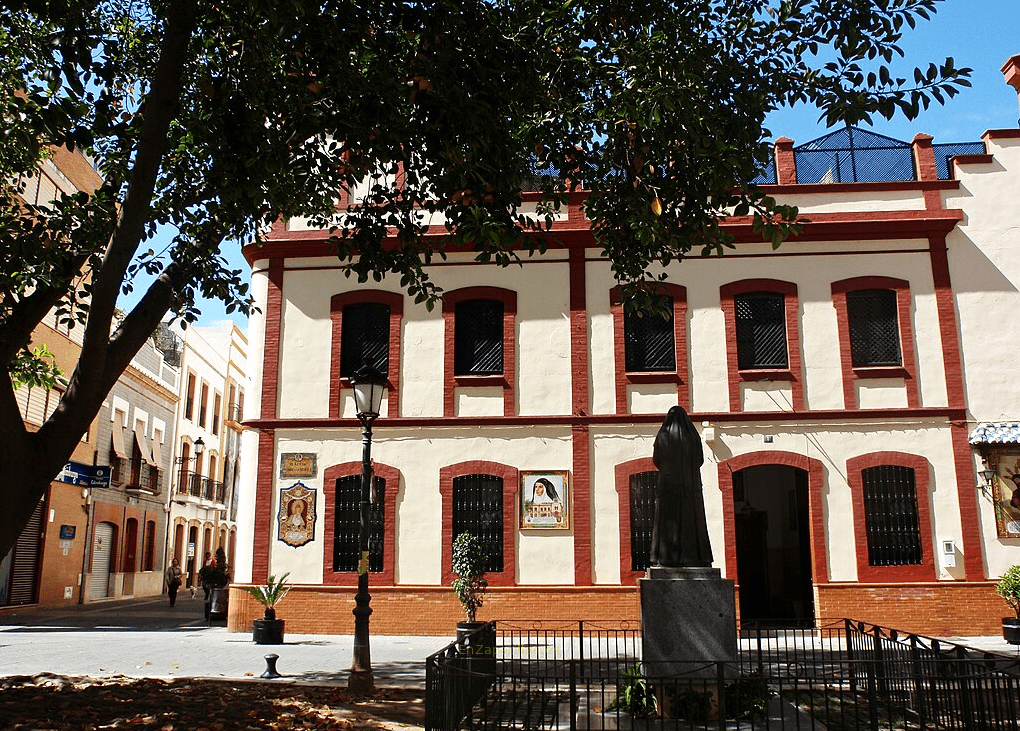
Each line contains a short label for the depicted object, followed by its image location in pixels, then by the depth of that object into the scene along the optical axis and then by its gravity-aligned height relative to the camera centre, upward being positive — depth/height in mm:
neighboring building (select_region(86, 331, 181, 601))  30281 +2873
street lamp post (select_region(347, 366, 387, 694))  11234 +809
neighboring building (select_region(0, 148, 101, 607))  24266 +1154
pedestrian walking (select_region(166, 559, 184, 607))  27484 -682
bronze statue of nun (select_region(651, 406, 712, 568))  9414 +575
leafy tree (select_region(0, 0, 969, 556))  8562 +4558
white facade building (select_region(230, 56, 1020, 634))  17406 +3040
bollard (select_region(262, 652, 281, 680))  11984 -1458
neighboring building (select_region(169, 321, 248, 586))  38844 +5443
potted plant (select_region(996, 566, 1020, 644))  15117 -755
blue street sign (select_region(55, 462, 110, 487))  26578 +2504
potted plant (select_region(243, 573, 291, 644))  14070 -1045
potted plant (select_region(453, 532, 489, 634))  14469 -256
